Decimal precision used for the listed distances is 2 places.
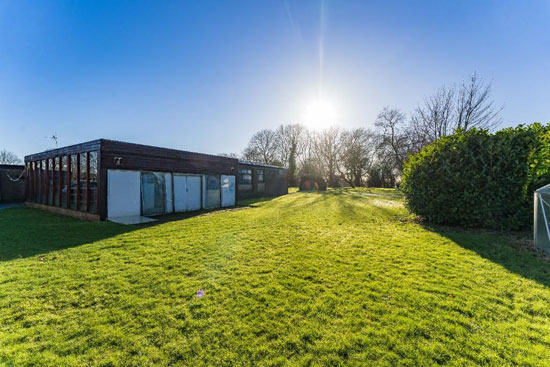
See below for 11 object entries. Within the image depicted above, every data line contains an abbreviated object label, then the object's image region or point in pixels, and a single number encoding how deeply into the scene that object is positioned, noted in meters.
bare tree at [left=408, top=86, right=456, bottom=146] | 17.33
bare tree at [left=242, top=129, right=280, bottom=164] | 36.97
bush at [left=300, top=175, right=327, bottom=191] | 28.11
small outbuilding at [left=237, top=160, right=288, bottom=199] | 16.88
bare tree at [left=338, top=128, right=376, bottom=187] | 32.06
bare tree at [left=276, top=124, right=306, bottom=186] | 36.75
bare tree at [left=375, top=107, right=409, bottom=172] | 26.67
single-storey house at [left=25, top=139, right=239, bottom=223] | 8.35
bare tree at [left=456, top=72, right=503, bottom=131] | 15.30
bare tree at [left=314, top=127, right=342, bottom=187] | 33.44
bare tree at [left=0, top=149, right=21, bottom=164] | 34.19
